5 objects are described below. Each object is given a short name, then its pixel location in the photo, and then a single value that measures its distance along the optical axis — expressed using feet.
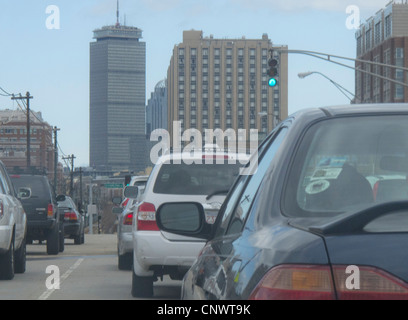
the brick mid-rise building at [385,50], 366.63
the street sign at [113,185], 159.33
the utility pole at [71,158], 329.31
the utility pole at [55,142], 258.16
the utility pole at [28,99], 204.24
